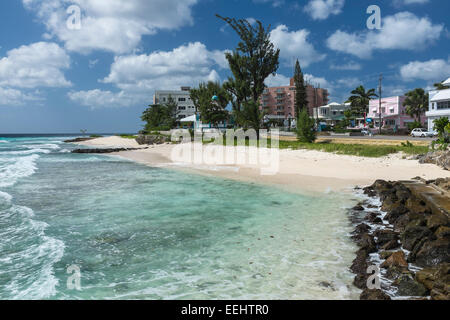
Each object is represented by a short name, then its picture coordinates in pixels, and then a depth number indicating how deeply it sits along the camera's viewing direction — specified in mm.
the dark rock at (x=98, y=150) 56247
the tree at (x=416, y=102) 66706
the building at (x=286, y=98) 121000
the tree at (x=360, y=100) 84762
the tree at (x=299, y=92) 86375
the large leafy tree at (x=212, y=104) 59972
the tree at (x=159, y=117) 88050
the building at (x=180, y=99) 120188
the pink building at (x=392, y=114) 73688
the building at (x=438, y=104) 48375
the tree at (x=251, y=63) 46531
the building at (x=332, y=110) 99375
